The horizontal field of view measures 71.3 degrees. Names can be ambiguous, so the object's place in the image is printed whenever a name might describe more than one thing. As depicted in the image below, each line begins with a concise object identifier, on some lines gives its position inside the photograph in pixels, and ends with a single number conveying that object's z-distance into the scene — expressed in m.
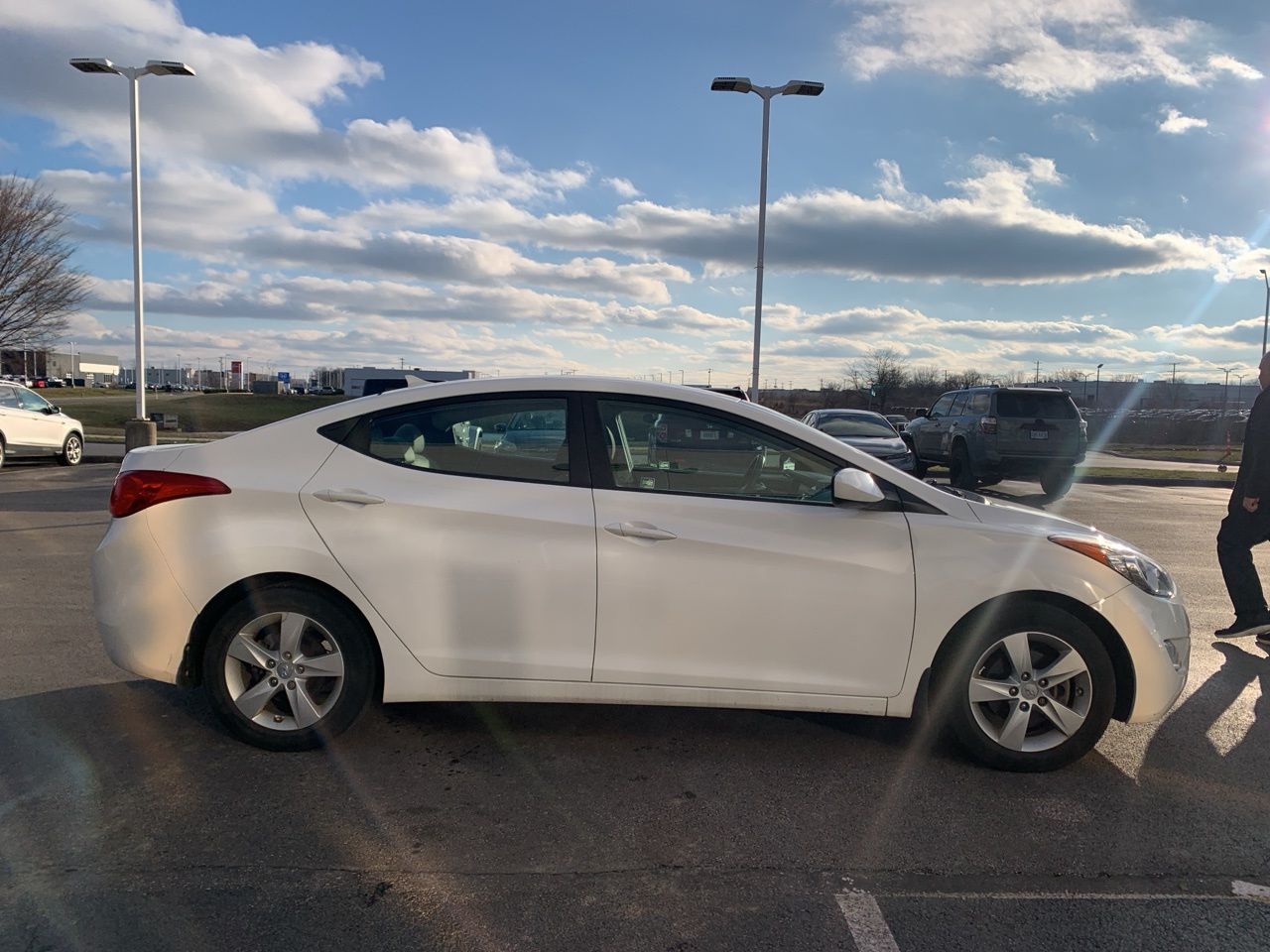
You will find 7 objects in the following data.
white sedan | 3.70
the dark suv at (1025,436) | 15.23
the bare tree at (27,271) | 28.31
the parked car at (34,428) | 16.02
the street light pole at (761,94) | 19.50
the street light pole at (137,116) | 18.88
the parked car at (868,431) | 15.09
